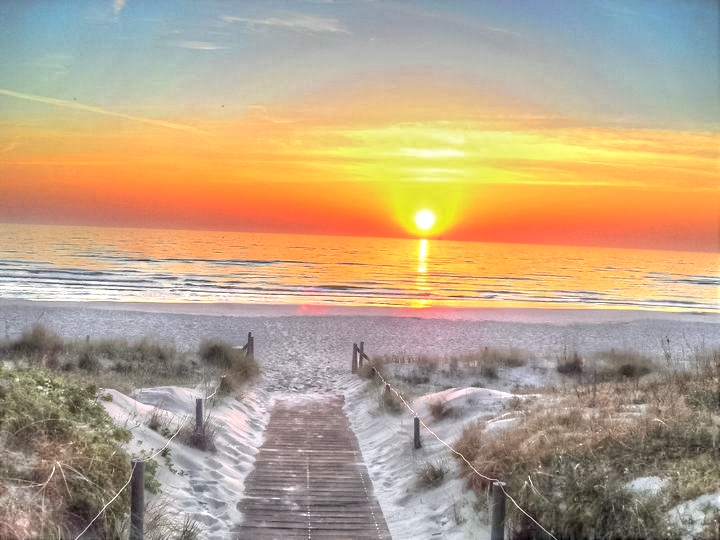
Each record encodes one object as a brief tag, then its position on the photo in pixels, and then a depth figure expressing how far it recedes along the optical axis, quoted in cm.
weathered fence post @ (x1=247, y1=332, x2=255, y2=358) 1831
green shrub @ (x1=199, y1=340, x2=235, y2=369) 1633
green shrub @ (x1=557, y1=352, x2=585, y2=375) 1708
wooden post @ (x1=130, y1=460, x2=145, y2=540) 567
